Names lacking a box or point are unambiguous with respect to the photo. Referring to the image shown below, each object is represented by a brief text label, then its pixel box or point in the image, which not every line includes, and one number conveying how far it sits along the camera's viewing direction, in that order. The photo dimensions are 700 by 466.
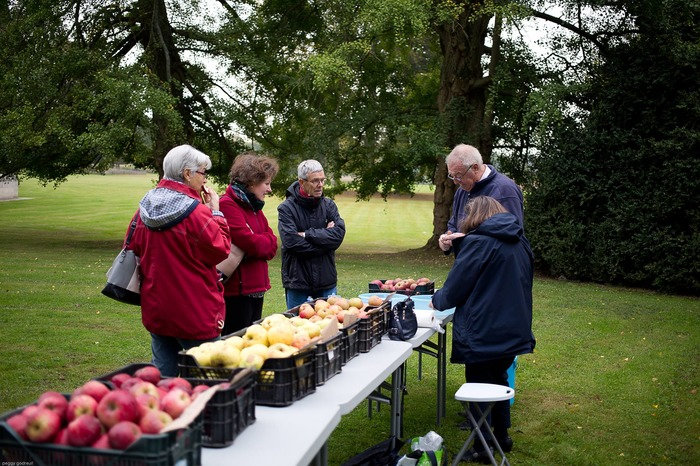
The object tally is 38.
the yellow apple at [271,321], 4.39
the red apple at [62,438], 2.54
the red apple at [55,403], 2.65
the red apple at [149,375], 3.18
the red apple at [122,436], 2.51
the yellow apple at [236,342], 3.88
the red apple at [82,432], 2.52
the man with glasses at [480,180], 6.41
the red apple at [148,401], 2.77
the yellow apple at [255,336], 4.06
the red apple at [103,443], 2.50
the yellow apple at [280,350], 3.75
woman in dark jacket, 5.35
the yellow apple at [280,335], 4.09
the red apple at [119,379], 3.11
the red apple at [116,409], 2.59
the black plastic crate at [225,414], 3.02
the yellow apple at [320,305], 5.24
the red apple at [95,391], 2.78
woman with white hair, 4.47
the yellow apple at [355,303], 5.36
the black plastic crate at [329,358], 4.00
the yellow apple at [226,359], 3.57
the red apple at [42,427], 2.54
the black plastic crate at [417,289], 7.08
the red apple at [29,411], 2.57
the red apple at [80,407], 2.63
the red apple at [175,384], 3.05
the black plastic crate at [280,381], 3.62
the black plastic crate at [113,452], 2.43
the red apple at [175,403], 2.81
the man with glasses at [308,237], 6.55
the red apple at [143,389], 2.87
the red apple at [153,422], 2.62
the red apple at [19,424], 2.55
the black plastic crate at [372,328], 4.88
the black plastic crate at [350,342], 4.49
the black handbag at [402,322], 5.35
